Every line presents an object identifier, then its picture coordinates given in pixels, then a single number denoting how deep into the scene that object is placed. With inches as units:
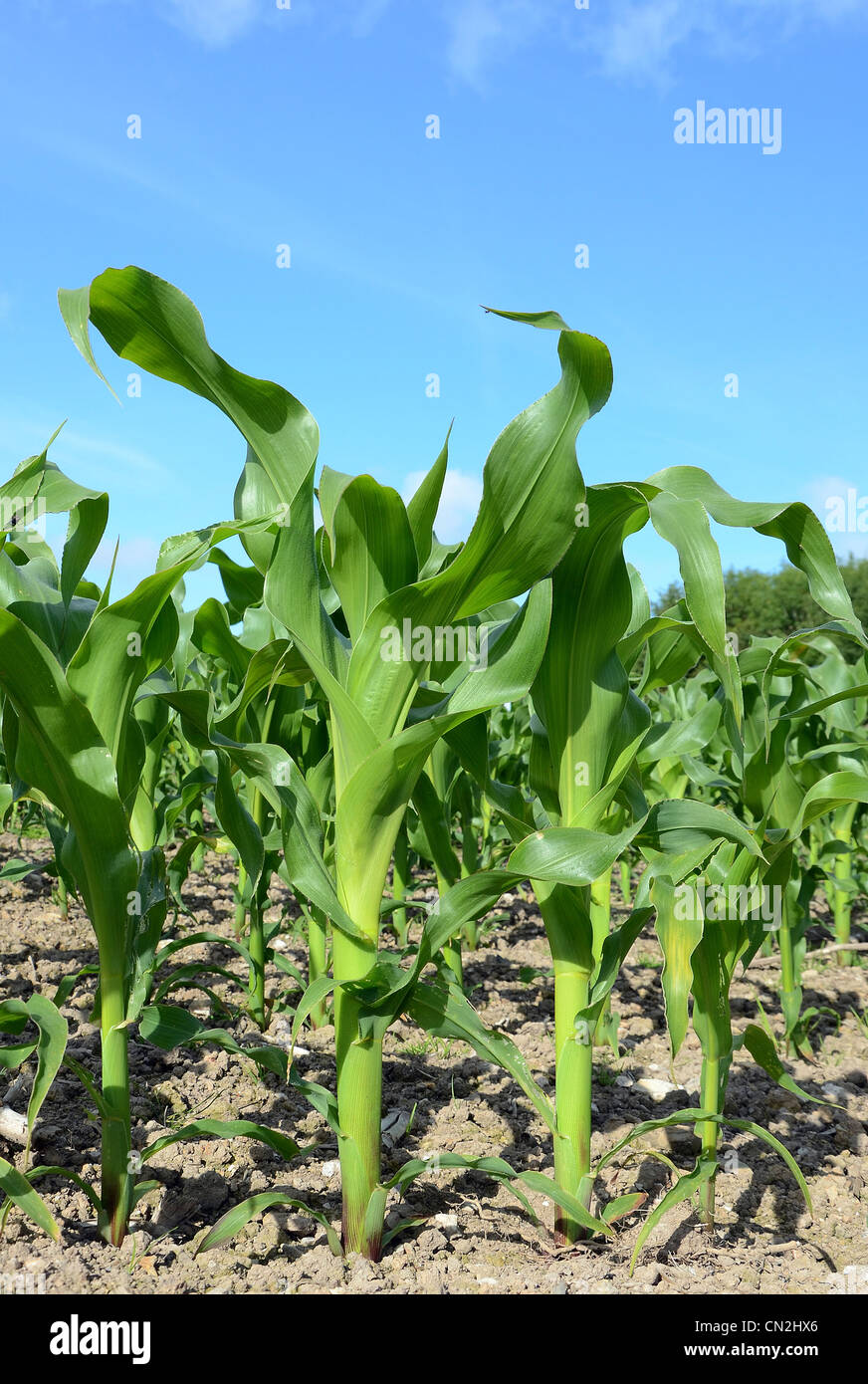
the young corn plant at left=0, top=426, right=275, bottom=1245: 30.5
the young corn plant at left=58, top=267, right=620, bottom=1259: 29.6
